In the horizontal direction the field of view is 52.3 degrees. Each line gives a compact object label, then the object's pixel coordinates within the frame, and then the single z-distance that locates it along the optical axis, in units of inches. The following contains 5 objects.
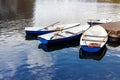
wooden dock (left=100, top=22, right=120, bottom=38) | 564.4
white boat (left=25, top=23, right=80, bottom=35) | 601.9
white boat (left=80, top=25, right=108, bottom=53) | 462.4
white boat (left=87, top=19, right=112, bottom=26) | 733.1
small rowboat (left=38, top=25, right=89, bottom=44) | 524.1
